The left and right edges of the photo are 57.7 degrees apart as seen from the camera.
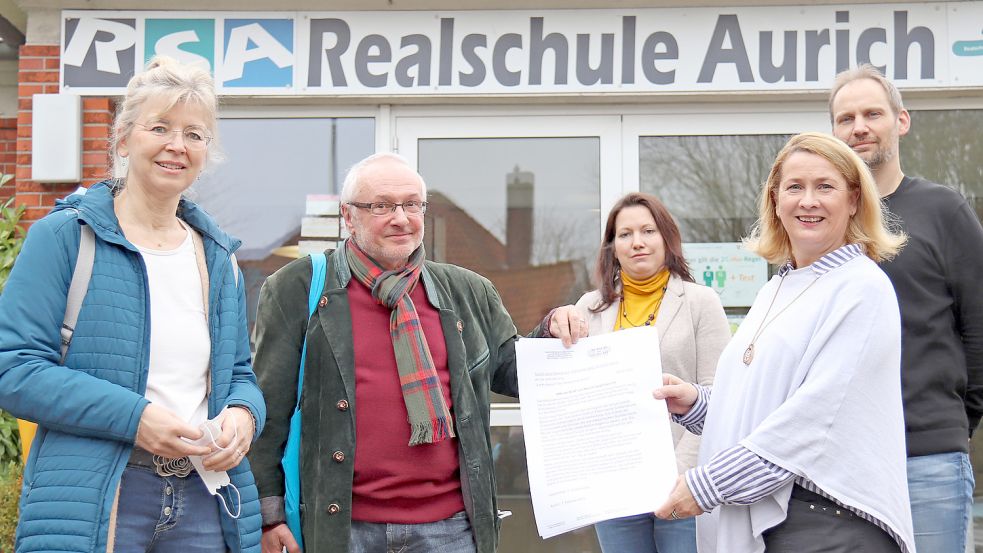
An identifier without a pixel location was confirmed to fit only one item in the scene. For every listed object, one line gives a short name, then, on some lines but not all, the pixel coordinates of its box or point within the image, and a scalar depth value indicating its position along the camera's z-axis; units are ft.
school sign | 17.71
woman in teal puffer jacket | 6.68
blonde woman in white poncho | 7.00
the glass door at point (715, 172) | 18.35
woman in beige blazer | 11.46
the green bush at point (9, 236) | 16.67
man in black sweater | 8.77
